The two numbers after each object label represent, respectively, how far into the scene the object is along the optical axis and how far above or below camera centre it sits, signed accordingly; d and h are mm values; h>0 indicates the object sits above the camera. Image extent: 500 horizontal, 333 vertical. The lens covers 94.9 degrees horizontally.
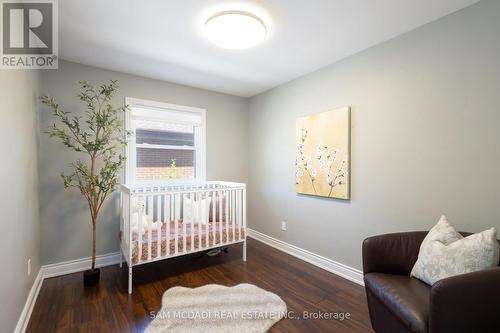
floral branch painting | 2590 +134
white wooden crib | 2299 -691
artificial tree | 2381 +254
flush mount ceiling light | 1843 +1147
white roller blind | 3200 +735
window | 3156 +332
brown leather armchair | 1129 -754
